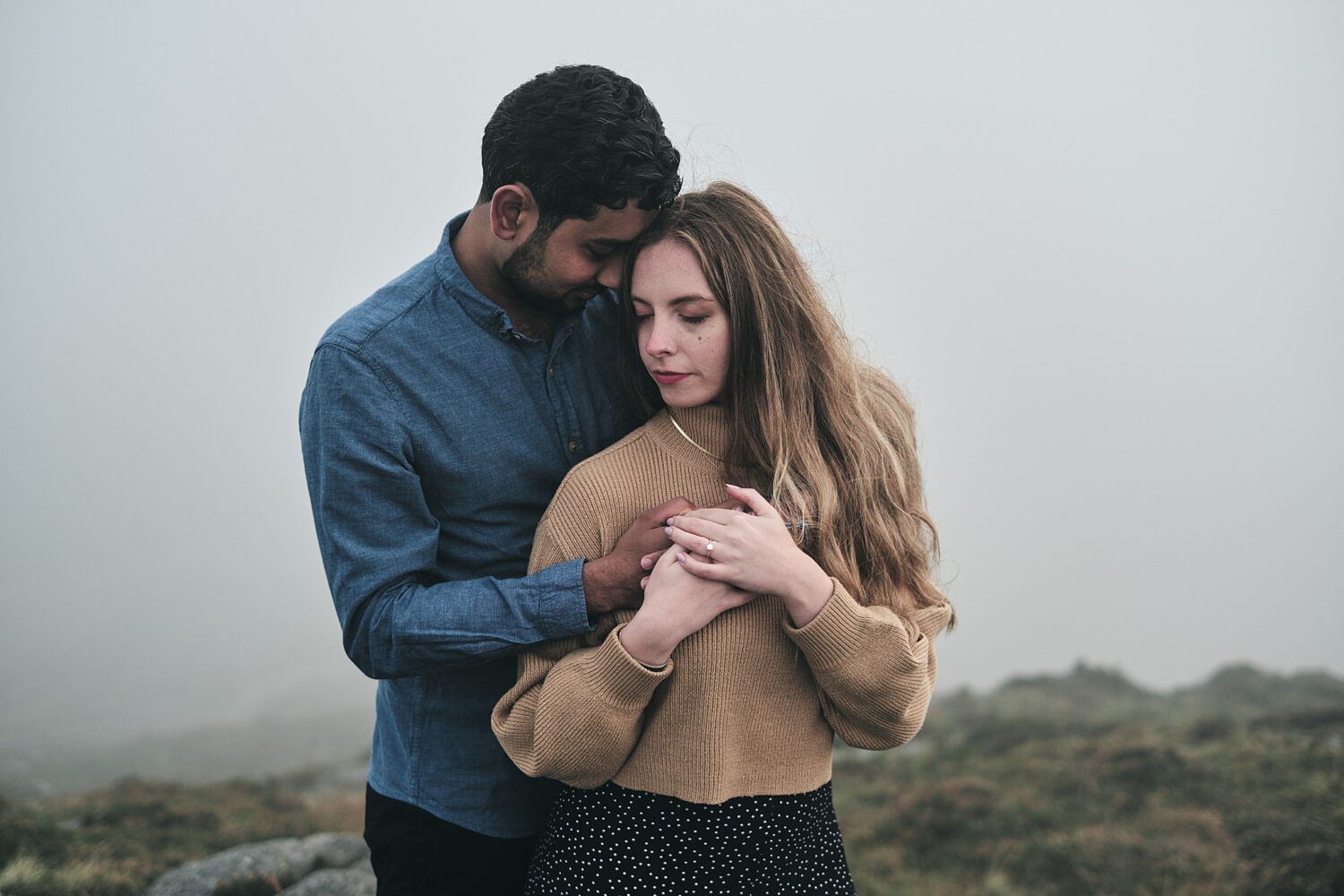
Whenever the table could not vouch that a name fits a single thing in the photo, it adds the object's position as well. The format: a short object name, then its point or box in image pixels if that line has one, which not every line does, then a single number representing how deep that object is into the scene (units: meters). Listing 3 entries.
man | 1.99
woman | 1.87
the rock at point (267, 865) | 3.81
